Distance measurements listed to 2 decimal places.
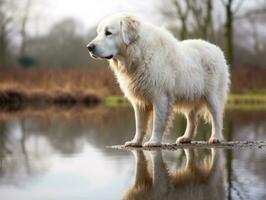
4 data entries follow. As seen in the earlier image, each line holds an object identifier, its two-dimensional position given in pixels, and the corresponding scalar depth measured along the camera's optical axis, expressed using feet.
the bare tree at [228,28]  112.06
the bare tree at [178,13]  149.48
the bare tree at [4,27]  180.55
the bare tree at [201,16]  137.05
